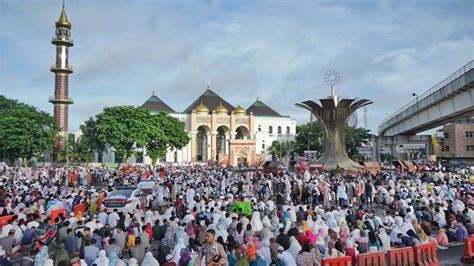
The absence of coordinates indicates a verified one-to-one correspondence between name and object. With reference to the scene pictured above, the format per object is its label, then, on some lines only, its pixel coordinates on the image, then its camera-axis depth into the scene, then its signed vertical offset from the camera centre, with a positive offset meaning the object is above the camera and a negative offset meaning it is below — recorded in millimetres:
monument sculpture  34906 +3439
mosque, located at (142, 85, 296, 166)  75562 +6356
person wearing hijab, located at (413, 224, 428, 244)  10392 -2006
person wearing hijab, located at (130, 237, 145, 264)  9016 -2033
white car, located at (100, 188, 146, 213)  16078 -1580
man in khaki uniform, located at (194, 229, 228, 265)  8000 -1892
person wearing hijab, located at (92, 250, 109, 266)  7941 -1952
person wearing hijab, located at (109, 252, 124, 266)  7927 -1990
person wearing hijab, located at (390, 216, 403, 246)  10576 -2003
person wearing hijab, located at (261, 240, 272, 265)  8719 -2054
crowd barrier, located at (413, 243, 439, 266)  8906 -2207
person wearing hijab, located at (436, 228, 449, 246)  11469 -2328
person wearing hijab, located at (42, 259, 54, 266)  7441 -1857
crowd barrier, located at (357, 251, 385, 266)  8141 -2058
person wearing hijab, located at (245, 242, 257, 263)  8027 -1883
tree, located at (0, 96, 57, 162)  48469 +3912
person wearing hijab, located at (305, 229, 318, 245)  9577 -1903
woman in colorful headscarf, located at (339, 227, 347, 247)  9386 -1927
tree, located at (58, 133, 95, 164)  61000 +1772
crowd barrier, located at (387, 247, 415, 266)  8469 -2112
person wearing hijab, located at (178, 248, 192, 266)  8375 -2049
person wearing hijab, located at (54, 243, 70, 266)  7953 -1874
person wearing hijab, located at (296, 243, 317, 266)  8086 -2007
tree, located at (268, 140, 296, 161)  74331 +2253
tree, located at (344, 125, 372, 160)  64125 +3339
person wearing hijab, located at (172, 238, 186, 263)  8617 -1953
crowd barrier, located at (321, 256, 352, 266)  7711 -1992
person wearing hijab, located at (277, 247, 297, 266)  7930 -1956
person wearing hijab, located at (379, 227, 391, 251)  9809 -2005
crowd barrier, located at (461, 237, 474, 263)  9695 -2269
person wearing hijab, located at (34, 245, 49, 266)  7832 -1855
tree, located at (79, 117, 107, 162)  53197 +3395
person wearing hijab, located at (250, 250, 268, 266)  7817 -1987
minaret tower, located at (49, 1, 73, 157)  59844 +12932
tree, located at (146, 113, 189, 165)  56156 +3833
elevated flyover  25656 +4531
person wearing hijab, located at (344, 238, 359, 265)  8567 -2026
